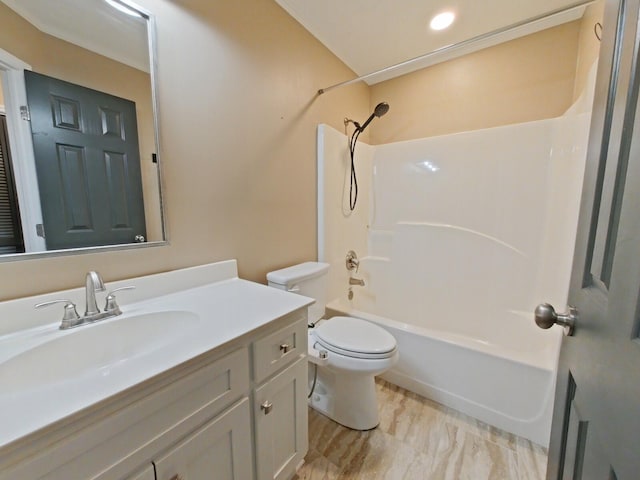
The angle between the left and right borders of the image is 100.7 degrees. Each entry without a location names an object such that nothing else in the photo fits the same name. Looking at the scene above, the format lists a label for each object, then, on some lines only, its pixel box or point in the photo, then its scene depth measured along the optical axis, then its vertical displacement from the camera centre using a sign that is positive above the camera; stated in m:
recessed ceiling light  1.62 +1.16
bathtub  1.33 -0.92
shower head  1.91 +0.69
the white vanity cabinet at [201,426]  0.48 -0.52
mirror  0.77 +0.25
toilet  1.30 -0.73
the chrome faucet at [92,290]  0.80 -0.26
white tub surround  1.43 -0.38
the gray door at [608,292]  0.37 -0.15
